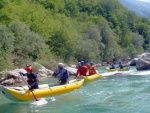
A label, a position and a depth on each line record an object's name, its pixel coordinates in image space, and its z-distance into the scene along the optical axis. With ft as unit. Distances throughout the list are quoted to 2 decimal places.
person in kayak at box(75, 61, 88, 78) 68.90
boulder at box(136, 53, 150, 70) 104.07
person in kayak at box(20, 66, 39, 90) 44.13
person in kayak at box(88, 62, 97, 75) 74.22
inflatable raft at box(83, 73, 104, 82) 66.08
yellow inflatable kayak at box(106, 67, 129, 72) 99.35
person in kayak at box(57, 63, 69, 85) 51.16
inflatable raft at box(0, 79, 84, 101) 41.97
